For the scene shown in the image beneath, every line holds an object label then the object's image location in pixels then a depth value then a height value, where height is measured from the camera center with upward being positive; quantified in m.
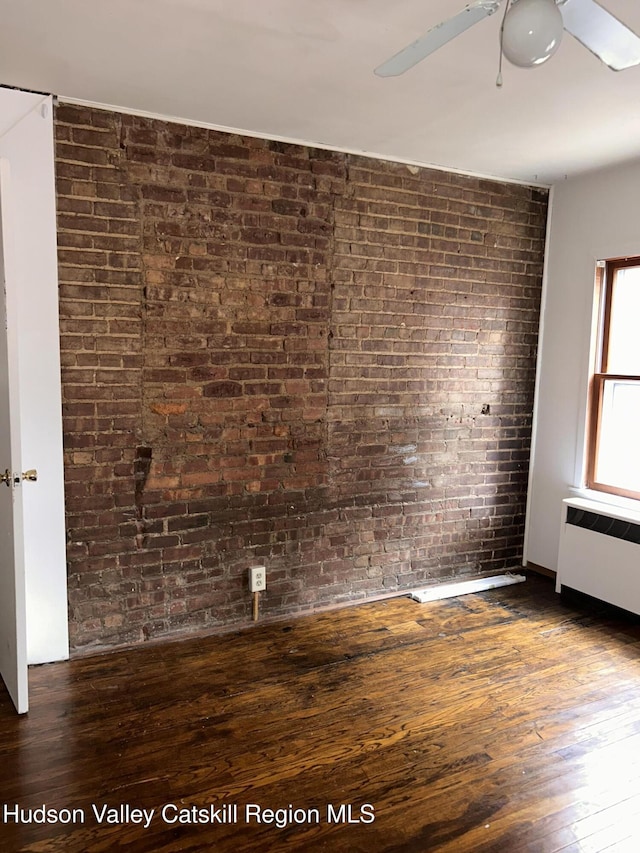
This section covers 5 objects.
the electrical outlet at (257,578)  3.27 -1.16
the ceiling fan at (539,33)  1.35 +0.81
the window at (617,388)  3.66 -0.12
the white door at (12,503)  2.37 -0.59
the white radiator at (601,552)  3.41 -1.06
